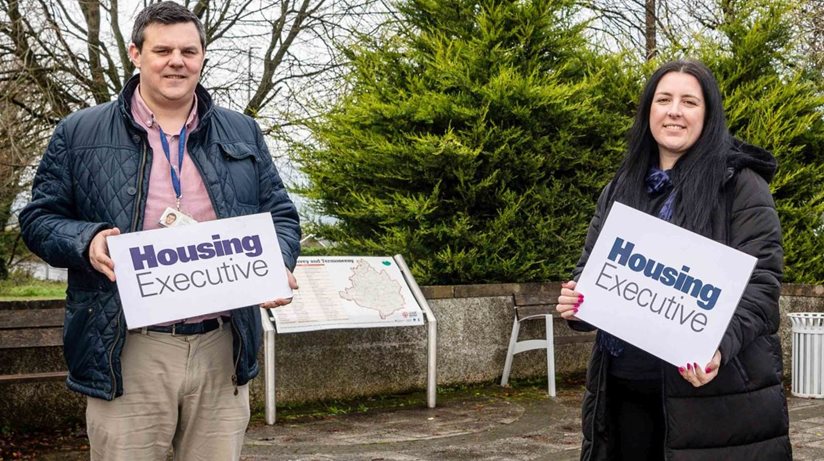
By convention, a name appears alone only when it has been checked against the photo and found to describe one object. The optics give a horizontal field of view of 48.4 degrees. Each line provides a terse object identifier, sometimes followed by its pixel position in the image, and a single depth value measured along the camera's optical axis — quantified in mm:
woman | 2820
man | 2906
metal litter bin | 8320
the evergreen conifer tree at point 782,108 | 9328
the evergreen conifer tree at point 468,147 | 7984
